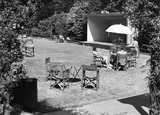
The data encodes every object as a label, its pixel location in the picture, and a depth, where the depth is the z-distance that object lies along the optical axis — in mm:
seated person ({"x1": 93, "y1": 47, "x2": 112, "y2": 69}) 12234
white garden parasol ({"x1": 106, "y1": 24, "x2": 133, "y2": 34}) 13853
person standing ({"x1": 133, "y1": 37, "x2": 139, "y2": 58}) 16169
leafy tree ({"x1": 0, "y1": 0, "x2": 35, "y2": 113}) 3852
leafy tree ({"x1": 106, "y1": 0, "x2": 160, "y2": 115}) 4609
